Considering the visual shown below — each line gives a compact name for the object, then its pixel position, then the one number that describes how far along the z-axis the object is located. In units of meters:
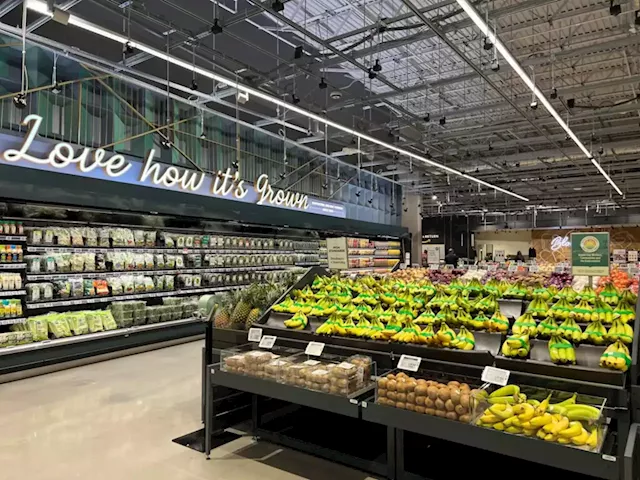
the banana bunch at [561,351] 2.69
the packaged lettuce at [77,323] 6.56
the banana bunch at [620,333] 2.80
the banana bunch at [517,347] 2.85
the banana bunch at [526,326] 3.05
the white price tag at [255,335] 4.01
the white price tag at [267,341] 3.74
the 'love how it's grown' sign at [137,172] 6.42
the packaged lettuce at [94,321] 6.84
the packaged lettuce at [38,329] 6.11
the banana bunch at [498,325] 3.21
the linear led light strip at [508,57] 4.78
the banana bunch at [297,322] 3.92
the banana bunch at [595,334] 2.86
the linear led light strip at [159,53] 4.41
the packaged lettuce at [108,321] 7.00
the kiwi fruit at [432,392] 2.68
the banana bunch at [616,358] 2.54
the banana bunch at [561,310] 3.27
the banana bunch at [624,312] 3.16
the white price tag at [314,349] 3.47
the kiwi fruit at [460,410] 2.56
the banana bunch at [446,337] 3.09
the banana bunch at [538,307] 3.41
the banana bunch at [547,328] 2.99
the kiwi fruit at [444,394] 2.65
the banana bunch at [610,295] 3.70
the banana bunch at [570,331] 2.89
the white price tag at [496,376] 2.72
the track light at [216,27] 5.70
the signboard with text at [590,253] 4.21
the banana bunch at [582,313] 3.24
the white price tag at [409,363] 3.02
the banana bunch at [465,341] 3.07
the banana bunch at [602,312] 3.20
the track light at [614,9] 4.91
